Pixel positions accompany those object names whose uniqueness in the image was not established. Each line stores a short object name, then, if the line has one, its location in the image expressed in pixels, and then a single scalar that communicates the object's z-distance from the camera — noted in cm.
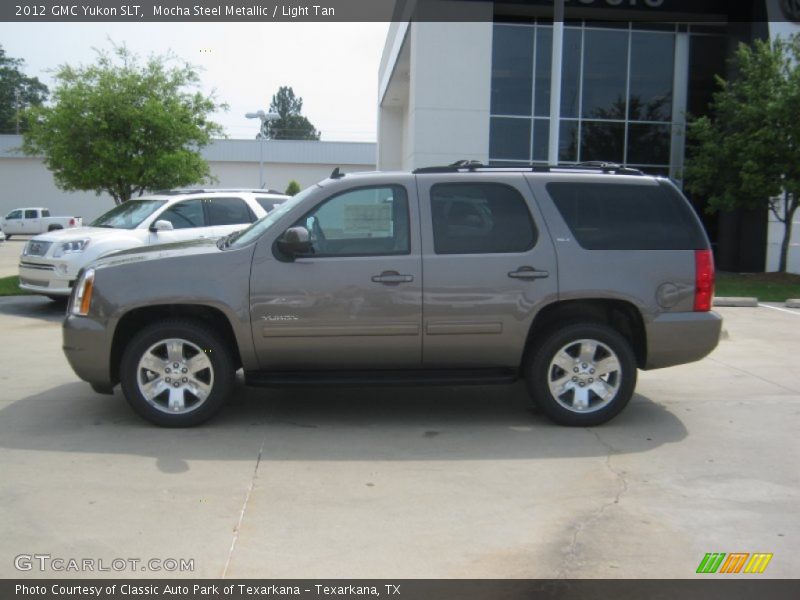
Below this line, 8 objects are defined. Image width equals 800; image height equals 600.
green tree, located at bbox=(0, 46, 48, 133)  8119
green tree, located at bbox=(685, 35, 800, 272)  1806
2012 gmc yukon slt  600
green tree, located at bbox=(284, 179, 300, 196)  4513
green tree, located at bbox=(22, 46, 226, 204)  1697
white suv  1191
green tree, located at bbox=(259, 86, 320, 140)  10444
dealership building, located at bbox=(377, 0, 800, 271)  2072
